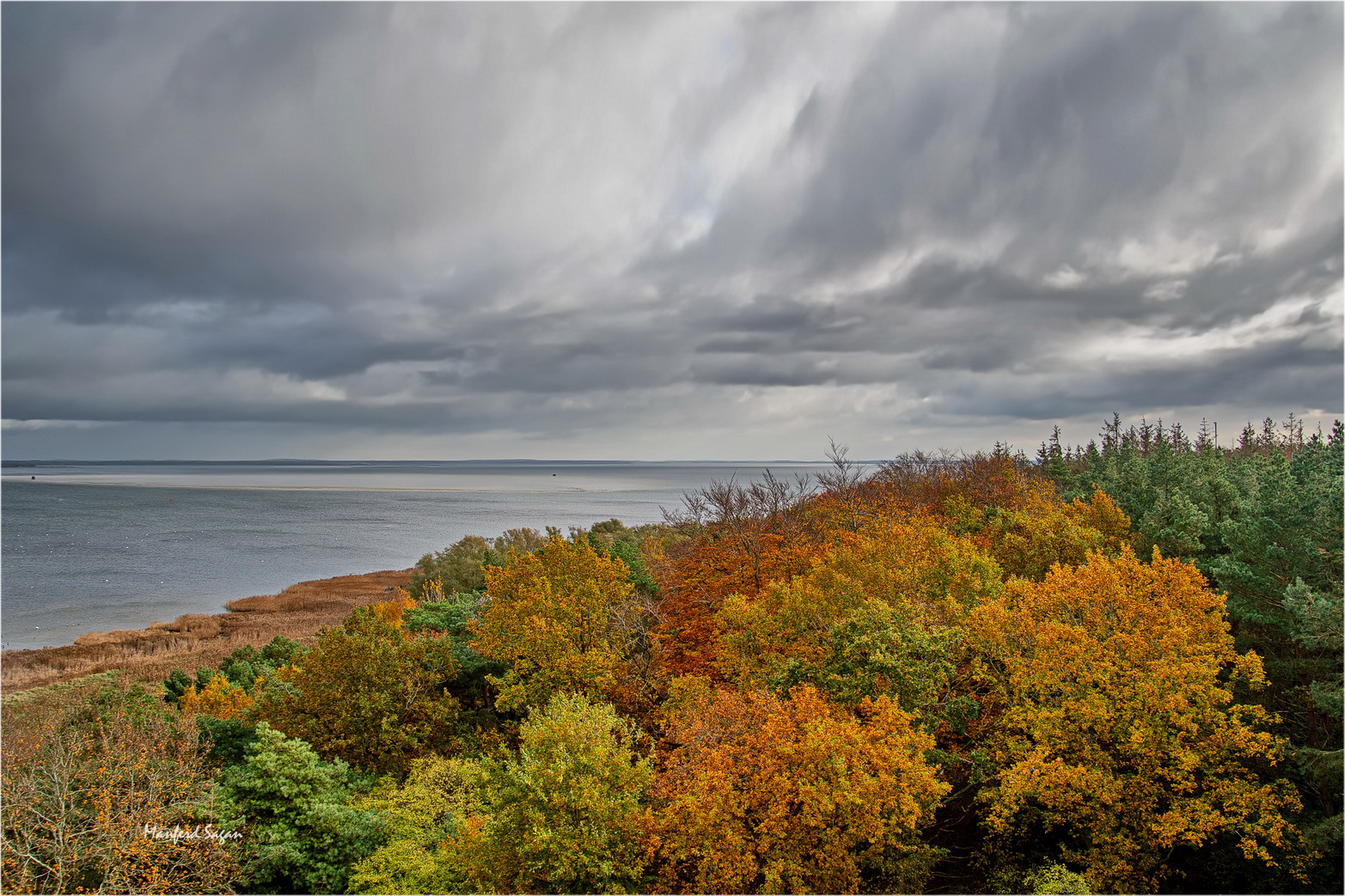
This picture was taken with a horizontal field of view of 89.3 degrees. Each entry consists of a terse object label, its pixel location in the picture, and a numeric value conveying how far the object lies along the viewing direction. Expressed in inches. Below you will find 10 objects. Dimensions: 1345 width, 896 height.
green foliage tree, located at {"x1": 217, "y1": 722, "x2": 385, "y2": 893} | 962.1
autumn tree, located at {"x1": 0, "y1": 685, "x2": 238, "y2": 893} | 831.7
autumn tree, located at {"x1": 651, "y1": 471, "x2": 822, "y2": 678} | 1545.3
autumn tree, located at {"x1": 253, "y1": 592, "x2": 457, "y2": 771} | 1322.6
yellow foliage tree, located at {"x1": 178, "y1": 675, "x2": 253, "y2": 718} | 1771.7
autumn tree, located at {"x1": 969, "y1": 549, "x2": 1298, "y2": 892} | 847.1
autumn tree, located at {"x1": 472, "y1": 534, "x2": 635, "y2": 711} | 1393.9
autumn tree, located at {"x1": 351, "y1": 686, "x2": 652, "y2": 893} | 804.0
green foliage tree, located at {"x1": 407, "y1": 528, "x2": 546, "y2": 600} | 3169.3
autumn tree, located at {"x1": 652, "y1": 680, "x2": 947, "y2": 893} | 783.7
